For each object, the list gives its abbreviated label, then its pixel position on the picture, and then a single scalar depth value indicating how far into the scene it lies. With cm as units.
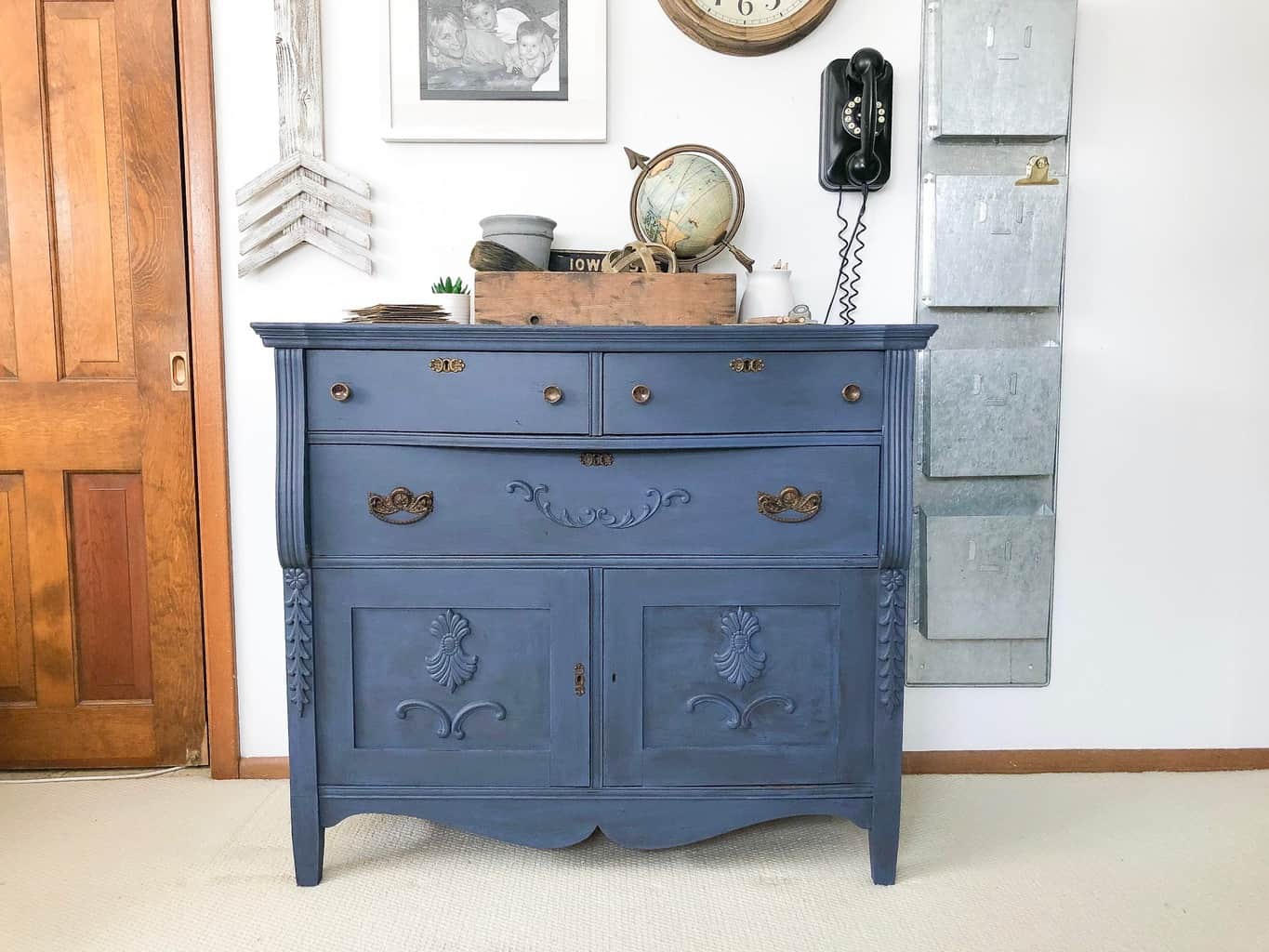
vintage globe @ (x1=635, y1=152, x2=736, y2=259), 188
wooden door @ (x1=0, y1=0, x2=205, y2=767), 209
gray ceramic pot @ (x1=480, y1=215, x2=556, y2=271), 196
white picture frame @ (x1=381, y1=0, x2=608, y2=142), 205
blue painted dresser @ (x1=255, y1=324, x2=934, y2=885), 162
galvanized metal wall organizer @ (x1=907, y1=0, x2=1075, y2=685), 208
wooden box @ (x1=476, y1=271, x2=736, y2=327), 174
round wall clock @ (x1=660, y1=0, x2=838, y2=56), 203
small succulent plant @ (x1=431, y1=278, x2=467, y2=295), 197
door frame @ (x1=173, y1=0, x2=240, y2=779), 205
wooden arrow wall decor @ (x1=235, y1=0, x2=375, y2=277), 204
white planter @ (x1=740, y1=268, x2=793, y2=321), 194
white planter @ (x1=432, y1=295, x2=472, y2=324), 195
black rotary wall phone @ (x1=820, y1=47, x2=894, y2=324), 203
